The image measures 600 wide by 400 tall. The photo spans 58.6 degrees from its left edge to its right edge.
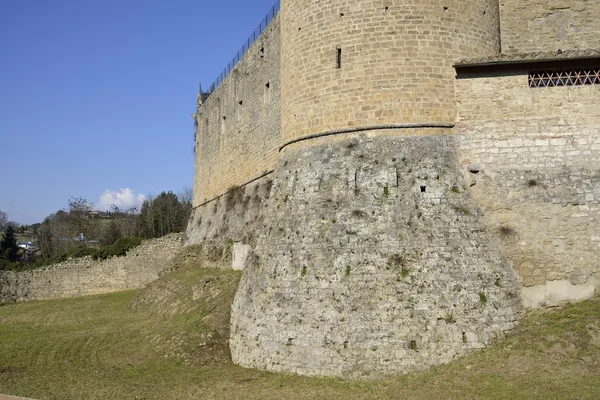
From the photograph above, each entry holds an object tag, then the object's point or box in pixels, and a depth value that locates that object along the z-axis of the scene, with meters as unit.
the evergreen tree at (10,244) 56.11
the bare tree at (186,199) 67.30
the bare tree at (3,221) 92.44
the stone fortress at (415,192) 10.50
